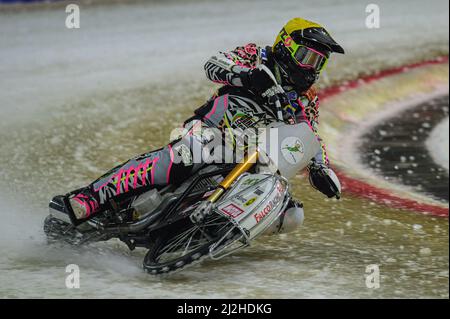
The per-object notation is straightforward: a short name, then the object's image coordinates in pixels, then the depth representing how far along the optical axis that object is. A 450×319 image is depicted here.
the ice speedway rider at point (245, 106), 10.93
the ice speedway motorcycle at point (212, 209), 10.26
